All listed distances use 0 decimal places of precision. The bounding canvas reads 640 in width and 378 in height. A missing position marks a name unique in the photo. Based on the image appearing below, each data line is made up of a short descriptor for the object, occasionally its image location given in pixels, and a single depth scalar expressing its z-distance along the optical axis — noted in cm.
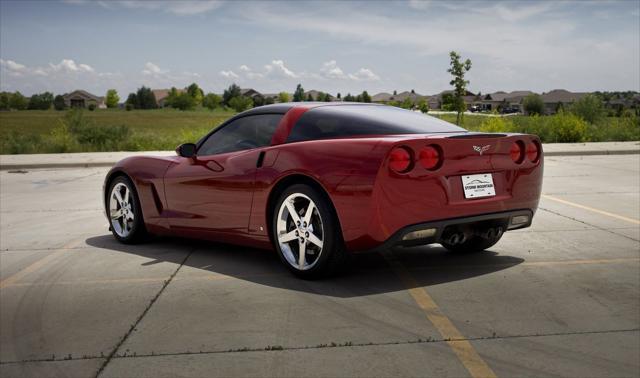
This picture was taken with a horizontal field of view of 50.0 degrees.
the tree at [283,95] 17280
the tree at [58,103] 17565
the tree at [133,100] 18520
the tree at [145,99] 18650
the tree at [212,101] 19388
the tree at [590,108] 4369
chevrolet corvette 472
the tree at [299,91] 14268
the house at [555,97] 15788
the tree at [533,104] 12788
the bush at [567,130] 2628
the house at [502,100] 17859
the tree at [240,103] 14466
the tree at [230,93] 18975
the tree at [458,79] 3725
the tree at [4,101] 18862
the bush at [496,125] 2790
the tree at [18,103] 19088
